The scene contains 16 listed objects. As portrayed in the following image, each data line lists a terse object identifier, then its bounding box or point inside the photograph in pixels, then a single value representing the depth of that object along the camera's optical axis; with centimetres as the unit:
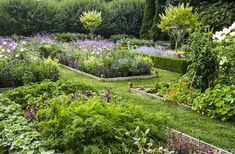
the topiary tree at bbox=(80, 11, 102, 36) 2275
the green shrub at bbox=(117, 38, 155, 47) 2013
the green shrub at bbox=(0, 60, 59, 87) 865
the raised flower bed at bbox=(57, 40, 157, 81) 1107
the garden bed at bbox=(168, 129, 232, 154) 402
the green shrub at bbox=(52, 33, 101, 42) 2364
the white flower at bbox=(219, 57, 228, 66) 744
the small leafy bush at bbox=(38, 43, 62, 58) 1449
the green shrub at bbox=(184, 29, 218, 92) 760
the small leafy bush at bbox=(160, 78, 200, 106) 756
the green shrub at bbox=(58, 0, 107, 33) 2695
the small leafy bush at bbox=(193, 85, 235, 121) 636
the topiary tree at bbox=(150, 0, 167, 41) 2242
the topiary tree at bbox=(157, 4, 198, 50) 1554
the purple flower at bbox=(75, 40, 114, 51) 1355
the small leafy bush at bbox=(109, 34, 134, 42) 2561
